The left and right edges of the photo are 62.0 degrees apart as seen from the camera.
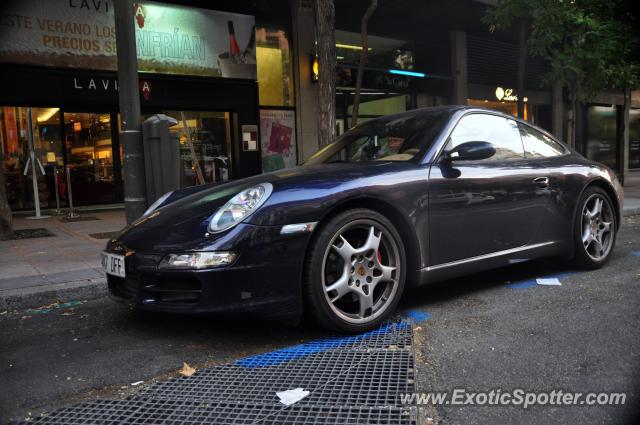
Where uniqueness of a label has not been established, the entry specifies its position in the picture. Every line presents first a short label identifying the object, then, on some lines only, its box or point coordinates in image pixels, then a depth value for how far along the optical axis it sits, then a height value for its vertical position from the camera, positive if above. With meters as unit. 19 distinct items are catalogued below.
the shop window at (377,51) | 13.66 +2.83
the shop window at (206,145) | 11.92 +0.38
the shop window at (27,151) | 10.05 +0.32
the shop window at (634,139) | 23.31 +0.29
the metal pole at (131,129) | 5.01 +0.33
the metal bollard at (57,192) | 10.35 -0.50
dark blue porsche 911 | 2.99 -0.44
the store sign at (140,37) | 9.68 +2.52
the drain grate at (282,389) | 2.29 -1.10
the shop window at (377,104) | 14.25 +1.41
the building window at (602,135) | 21.14 +0.47
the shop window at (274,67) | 12.59 +2.19
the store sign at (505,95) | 17.66 +1.86
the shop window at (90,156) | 10.73 +0.19
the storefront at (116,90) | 9.88 +1.52
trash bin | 5.00 +0.05
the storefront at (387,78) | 13.69 +2.09
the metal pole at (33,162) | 9.80 +0.10
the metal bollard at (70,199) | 9.86 -0.63
